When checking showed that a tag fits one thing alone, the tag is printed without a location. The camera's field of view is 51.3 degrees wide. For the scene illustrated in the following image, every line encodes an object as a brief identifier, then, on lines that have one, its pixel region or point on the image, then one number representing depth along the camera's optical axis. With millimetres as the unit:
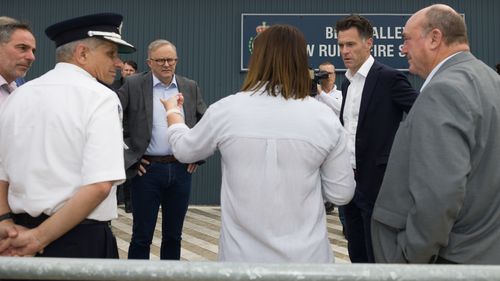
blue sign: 7730
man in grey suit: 1557
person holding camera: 3541
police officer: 1659
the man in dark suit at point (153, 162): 3342
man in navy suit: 2600
